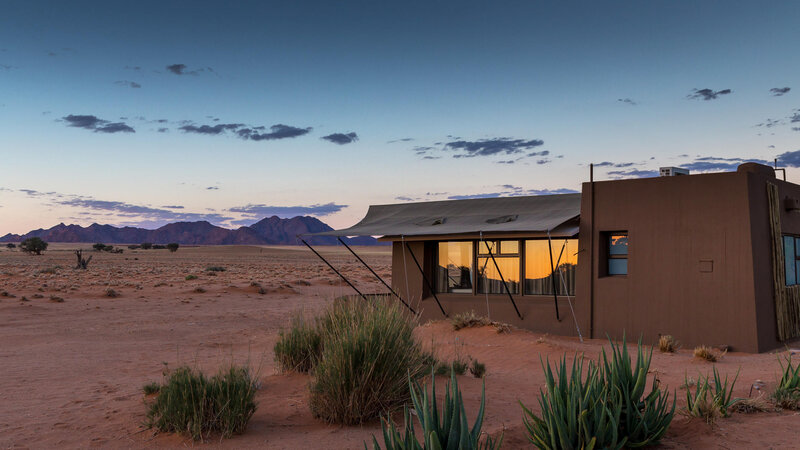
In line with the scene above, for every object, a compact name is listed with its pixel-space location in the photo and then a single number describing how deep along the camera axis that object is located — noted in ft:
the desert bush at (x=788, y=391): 19.15
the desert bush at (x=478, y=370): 27.76
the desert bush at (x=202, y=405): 18.79
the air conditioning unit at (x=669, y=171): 41.22
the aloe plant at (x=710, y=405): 17.24
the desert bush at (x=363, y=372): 19.84
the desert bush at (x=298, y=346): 27.68
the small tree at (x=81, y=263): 130.21
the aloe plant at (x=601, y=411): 14.17
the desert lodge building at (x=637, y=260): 37.93
